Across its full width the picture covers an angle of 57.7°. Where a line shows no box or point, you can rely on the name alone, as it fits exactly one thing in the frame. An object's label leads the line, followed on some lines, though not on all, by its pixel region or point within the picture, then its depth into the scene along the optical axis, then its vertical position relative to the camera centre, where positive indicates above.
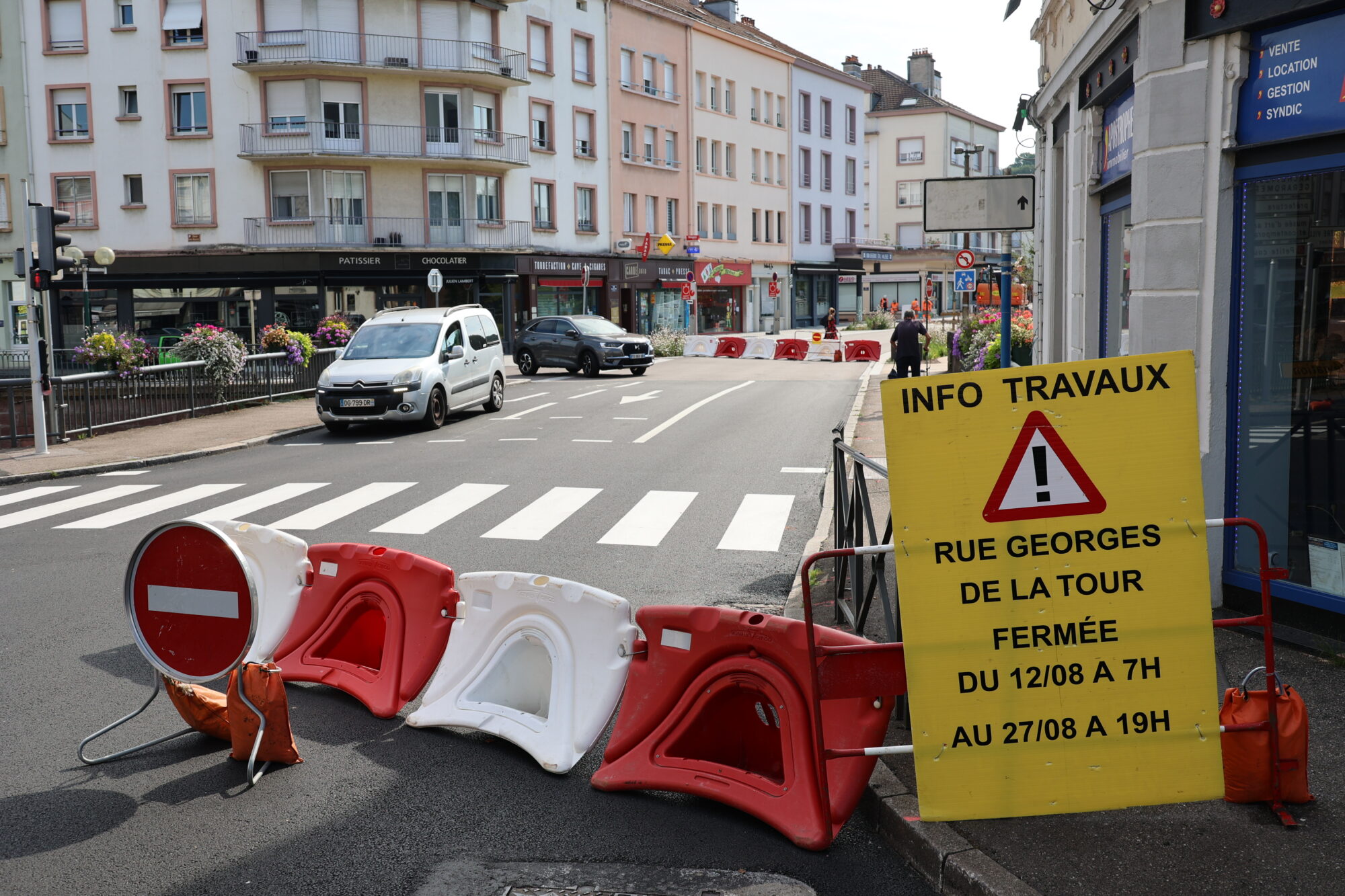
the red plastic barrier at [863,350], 39.88 -1.21
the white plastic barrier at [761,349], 43.03 -1.24
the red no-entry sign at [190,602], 5.18 -1.22
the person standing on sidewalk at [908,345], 26.23 -0.70
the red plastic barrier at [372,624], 6.03 -1.59
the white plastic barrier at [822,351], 40.50 -1.25
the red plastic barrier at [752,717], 4.48 -1.60
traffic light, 17.00 +0.99
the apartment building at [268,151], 41.47 +5.71
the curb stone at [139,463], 15.48 -1.95
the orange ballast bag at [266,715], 5.27 -1.72
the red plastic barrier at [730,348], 42.97 -1.18
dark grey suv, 33.25 -0.88
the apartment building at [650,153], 51.00 +7.01
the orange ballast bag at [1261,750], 4.38 -1.58
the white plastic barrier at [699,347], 44.12 -1.18
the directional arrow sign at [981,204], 11.40 +1.02
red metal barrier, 4.27 -1.25
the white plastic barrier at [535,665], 5.37 -1.61
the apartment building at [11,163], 42.72 +5.48
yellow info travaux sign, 4.13 -0.88
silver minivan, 19.55 -0.91
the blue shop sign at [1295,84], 6.07 +1.16
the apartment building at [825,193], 67.25 +6.88
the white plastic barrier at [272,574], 6.64 -1.41
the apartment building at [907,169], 86.25 +10.29
